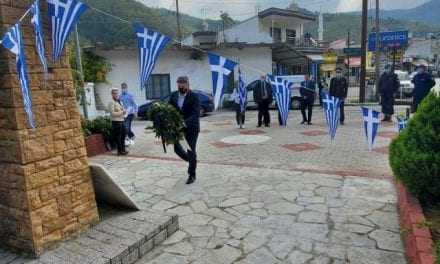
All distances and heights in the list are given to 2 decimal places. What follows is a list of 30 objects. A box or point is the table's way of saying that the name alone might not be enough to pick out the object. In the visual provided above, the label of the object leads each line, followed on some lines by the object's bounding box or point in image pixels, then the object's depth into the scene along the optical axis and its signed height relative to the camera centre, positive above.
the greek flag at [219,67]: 5.84 +0.36
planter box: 8.67 -1.14
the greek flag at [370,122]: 6.60 -0.64
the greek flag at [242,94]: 11.73 -0.12
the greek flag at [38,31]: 3.14 +0.56
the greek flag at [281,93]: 8.63 -0.10
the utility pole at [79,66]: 9.13 +0.72
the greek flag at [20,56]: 2.90 +0.32
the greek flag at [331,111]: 7.88 -0.50
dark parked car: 17.48 -0.62
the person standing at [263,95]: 12.09 -0.17
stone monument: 3.23 -0.52
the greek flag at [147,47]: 4.35 +0.53
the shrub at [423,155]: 3.82 -0.73
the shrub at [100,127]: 9.09 -0.75
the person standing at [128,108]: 9.51 -0.36
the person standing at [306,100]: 12.20 -0.41
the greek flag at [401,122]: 6.31 -0.62
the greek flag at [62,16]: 3.36 +0.70
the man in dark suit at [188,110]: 5.78 -0.27
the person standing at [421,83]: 10.77 +0.03
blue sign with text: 20.12 +2.44
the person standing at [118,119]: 8.58 -0.55
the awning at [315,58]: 26.02 +2.08
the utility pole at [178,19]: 30.67 +5.92
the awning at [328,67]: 24.38 +1.28
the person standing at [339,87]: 11.81 +0.00
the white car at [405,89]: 22.19 -0.28
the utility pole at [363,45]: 19.22 +2.08
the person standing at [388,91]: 11.92 -0.18
